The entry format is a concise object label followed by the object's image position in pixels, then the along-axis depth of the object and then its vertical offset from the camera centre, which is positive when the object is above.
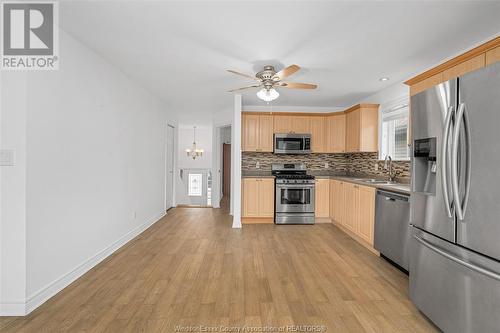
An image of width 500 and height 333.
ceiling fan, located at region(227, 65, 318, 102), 2.85 +1.03
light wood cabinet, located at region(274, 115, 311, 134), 5.16 +0.85
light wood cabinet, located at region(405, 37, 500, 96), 1.84 +0.87
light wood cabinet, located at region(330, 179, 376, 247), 3.39 -0.71
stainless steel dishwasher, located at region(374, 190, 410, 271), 2.65 -0.73
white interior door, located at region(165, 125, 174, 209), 5.78 -0.18
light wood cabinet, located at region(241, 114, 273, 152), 5.10 +0.65
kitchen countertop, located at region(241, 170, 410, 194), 2.85 -0.25
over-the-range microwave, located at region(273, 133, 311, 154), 5.10 +0.43
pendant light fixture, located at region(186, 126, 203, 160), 10.27 +0.48
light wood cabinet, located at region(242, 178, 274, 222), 4.77 -0.67
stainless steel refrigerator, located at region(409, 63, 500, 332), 1.39 -0.25
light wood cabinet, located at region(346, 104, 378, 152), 4.39 +0.67
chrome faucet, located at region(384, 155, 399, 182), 3.81 -0.05
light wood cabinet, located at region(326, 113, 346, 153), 5.07 +0.66
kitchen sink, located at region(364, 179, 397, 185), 3.60 -0.26
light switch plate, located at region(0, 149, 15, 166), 1.88 +0.02
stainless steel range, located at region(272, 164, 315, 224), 4.73 -0.70
